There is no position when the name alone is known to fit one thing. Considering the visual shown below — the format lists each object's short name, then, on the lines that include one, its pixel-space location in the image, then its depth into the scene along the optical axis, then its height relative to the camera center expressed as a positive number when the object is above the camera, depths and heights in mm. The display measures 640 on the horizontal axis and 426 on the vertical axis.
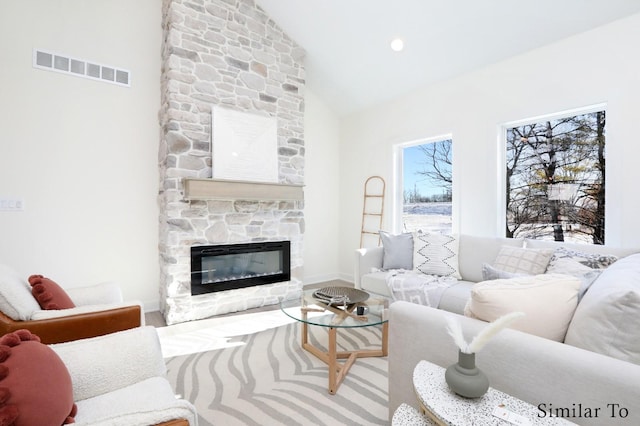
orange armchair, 1585 -545
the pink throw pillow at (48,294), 1846 -470
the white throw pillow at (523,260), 2664 -420
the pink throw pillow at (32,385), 910 -522
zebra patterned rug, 1868 -1165
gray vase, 1041 -547
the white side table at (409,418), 1118 -731
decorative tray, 2570 -693
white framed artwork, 3736 +804
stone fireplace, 3516 +1041
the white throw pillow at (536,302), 1274 -365
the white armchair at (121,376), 1158 -669
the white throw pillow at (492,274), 1944 -387
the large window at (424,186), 4262 +348
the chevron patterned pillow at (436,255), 3422 -471
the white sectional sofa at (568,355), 986 -512
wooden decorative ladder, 4914 +43
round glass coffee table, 2189 -764
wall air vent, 3244 +1531
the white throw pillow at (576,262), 2387 -388
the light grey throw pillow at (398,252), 3688 -462
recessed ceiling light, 3773 +1960
